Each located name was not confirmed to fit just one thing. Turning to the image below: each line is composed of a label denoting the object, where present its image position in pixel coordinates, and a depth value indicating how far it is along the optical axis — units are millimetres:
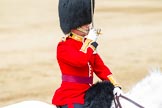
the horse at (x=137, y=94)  6270
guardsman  6531
